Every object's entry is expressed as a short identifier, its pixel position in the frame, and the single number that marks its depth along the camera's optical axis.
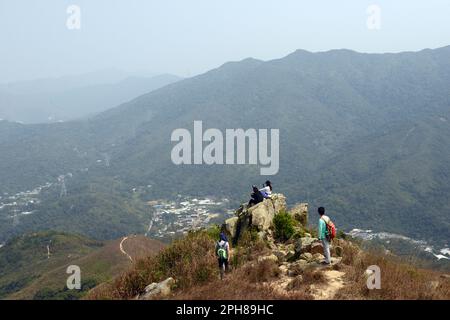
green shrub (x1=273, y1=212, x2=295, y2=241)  17.97
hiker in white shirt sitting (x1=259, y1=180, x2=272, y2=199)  20.21
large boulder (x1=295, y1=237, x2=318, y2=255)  14.09
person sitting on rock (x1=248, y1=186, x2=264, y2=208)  19.98
